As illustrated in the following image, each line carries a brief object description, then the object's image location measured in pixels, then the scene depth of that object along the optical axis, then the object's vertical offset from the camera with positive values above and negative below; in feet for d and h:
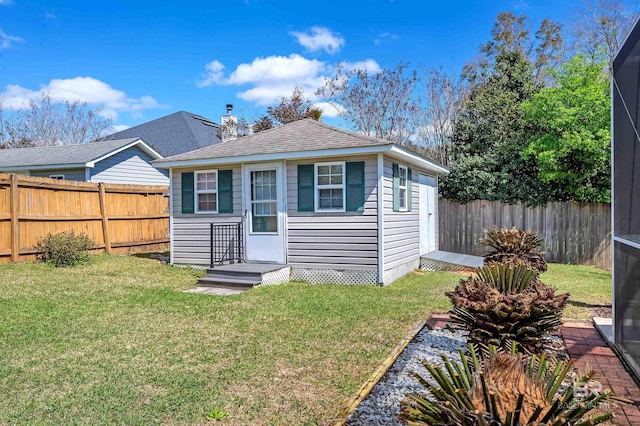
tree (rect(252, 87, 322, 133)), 65.77 +15.24
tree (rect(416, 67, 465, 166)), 53.06 +12.36
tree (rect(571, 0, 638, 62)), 52.29 +23.40
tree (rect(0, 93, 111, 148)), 90.43 +18.54
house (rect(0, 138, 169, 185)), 48.96 +5.48
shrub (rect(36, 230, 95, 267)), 30.04 -3.10
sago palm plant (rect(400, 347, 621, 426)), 4.82 -2.35
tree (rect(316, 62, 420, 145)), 56.80 +14.90
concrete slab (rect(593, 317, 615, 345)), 14.18 -4.46
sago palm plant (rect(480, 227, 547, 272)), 23.34 -2.41
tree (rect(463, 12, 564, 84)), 58.75 +23.19
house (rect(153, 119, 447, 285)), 26.13 +0.29
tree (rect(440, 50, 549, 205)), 39.96 +6.32
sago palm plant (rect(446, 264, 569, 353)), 9.90 -2.64
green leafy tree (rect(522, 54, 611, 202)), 34.96 +6.28
